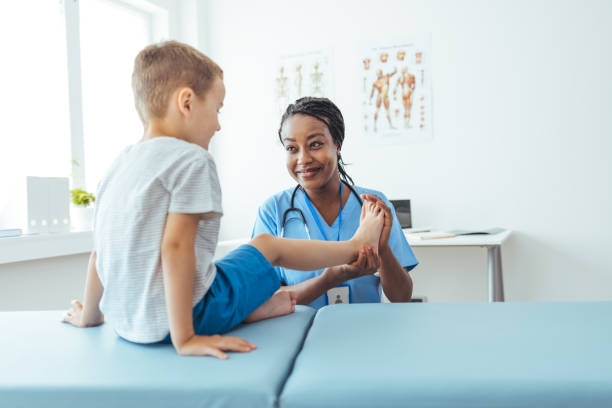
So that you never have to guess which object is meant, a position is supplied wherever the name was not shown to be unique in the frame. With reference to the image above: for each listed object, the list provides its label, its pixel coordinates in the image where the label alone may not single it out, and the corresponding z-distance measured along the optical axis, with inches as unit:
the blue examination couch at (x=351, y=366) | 22.6
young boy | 28.5
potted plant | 92.1
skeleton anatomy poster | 118.8
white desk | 85.3
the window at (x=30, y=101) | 87.3
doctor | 49.9
